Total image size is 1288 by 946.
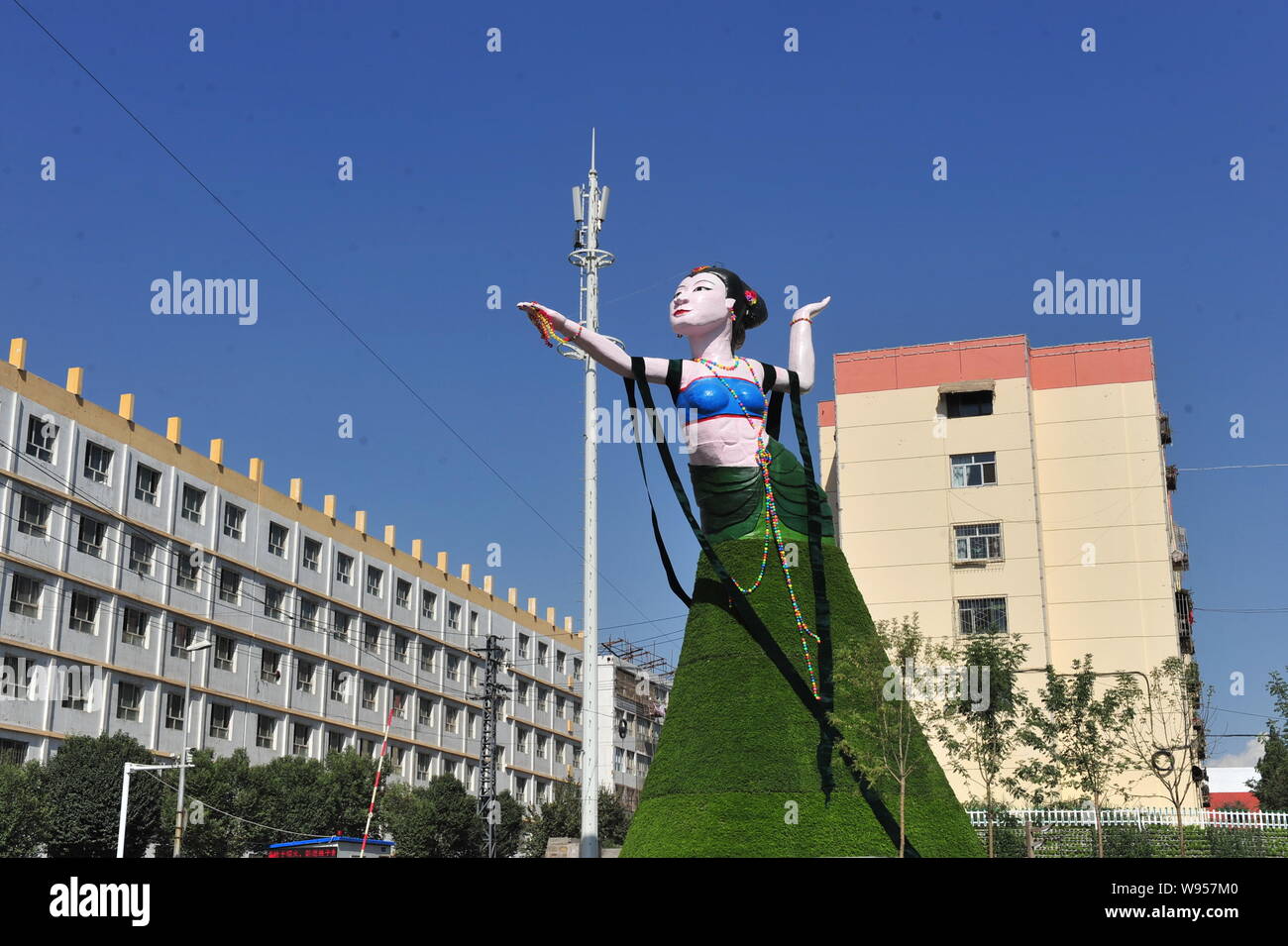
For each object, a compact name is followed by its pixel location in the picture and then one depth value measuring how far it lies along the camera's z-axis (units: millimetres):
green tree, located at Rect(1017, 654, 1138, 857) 24359
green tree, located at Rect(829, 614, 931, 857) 17969
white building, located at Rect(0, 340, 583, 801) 44750
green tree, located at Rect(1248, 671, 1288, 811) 58281
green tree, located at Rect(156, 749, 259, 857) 43406
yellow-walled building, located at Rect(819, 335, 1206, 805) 43625
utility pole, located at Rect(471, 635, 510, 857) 49625
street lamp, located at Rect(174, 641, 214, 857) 38062
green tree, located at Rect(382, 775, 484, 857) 51344
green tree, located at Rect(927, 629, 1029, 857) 23516
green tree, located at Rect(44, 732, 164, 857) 38750
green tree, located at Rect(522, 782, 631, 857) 62375
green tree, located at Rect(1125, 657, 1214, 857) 25406
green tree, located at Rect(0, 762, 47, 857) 36531
